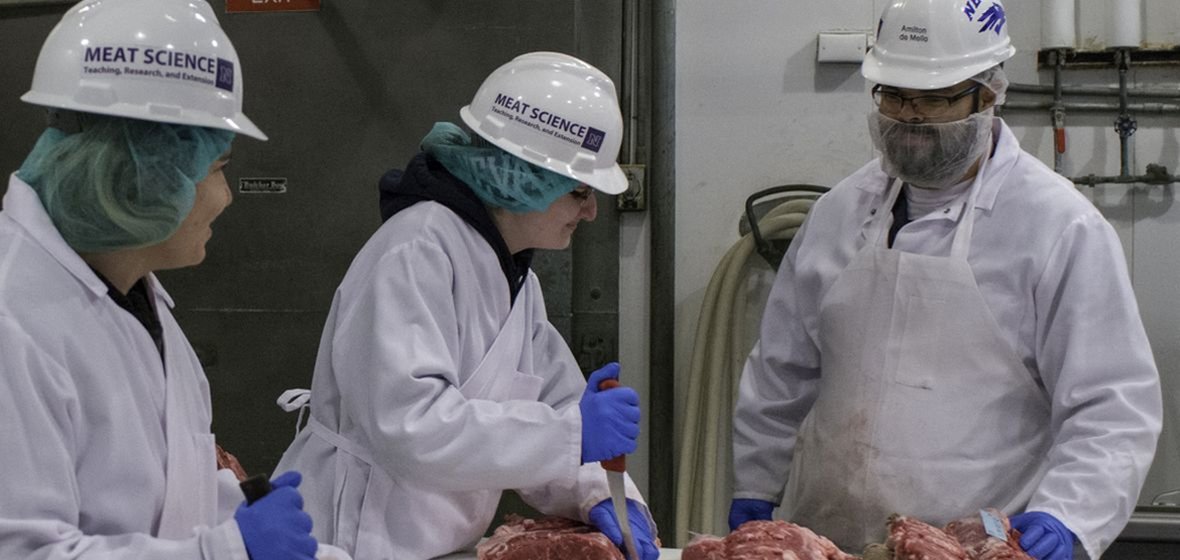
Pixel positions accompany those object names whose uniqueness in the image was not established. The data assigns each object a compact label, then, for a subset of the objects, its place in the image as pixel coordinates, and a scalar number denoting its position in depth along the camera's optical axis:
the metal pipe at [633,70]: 3.78
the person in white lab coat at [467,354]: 2.01
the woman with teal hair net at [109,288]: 1.41
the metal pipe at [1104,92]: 3.64
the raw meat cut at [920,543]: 2.12
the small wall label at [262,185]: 3.88
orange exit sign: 3.82
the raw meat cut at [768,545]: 2.19
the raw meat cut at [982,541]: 2.14
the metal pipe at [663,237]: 3.72
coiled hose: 3.69
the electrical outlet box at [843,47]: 3.68
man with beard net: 2.33
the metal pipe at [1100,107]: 3.64
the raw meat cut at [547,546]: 2.19
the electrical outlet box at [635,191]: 3.75
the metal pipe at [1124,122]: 3.58
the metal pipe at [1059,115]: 3.63
